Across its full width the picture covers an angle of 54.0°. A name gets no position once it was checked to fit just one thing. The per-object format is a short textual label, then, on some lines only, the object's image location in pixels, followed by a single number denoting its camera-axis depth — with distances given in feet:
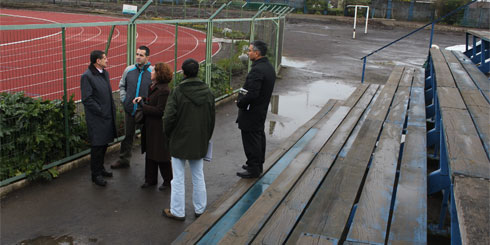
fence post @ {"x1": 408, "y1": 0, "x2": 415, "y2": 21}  164.08
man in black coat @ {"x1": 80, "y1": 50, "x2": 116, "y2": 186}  19.77
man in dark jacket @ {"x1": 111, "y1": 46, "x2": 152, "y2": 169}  21.65
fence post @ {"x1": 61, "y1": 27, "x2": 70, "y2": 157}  21.41
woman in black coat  19.11
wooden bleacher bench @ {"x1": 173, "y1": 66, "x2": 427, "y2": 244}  12.56
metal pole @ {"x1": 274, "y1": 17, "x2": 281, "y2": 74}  52.60
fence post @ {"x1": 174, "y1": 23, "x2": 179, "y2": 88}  29.01
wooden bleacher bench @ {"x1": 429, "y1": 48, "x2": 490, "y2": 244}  9.12
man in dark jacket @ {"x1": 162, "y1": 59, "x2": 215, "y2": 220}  16.47
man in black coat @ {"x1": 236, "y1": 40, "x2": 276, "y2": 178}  18.61
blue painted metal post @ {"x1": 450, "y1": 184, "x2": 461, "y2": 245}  10.80
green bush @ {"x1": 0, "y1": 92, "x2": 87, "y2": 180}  19.71
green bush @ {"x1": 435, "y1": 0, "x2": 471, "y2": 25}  151.84
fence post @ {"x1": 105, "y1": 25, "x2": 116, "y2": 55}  24.95
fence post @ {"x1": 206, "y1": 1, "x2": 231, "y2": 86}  34.41
